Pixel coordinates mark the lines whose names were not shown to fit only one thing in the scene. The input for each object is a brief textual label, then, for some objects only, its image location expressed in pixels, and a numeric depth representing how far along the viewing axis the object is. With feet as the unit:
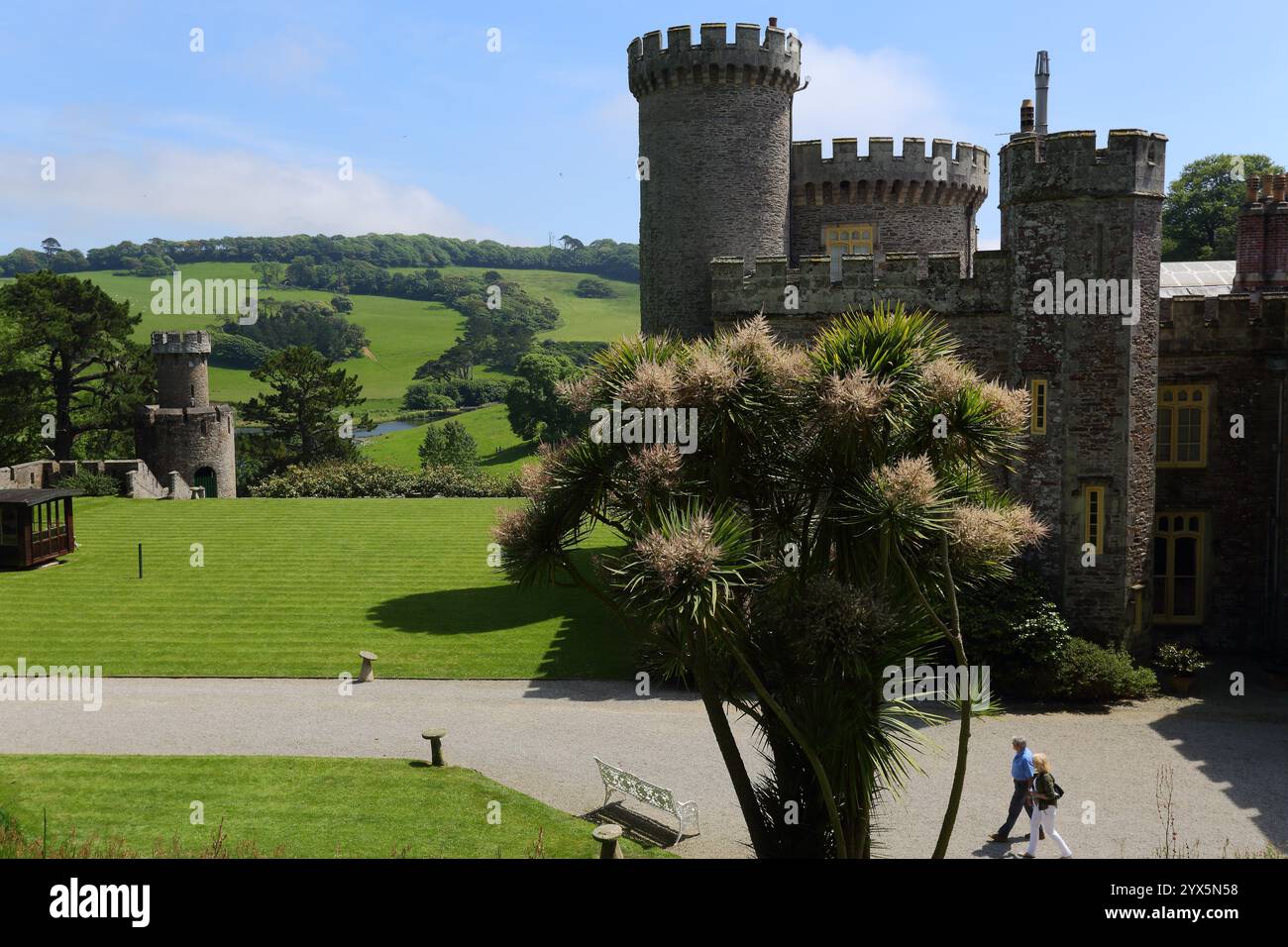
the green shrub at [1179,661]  80.43
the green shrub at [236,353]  453.58
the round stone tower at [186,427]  186.91
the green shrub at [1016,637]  78.59
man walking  54.34
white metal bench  54.39
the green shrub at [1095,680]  77.66
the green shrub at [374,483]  176.45
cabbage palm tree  38.55
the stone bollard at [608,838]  49.34
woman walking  51.80
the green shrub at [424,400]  415.64
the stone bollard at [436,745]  65.26
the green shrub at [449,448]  268.21
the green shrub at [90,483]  164.32
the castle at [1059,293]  81.92
